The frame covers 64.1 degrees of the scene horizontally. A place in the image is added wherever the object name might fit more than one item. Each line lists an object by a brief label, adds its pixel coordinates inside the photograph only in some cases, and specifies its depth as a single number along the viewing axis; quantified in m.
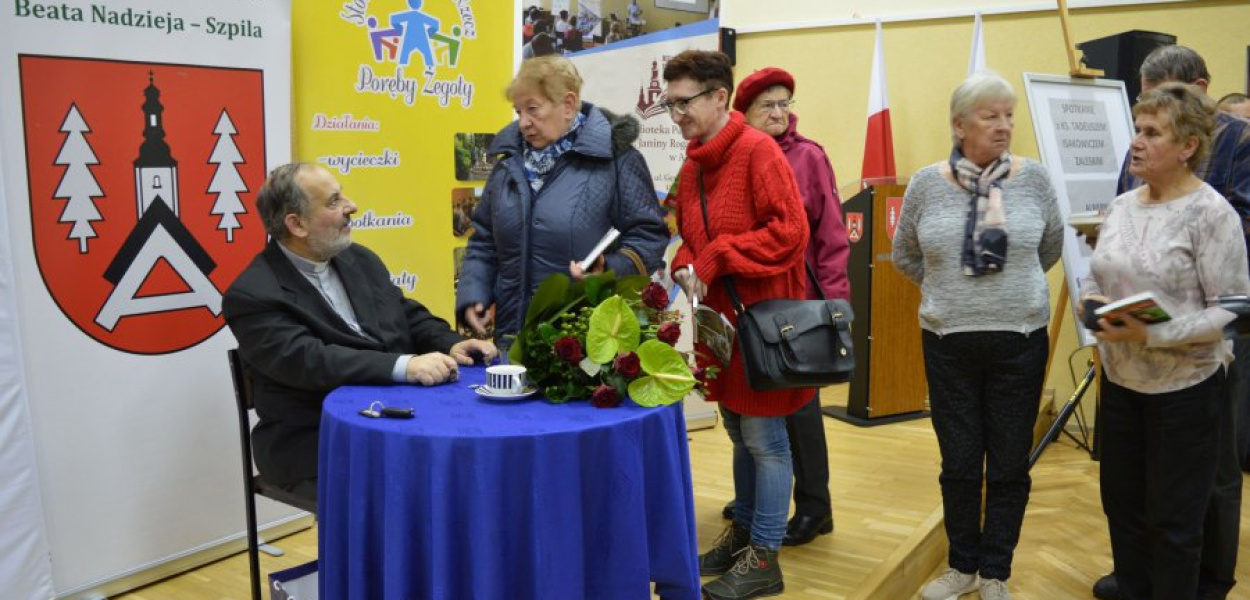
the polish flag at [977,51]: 5.34
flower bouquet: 2.07
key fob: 1.97
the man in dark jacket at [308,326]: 2.33
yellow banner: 3.40
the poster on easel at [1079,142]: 3.74
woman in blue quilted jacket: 2.66
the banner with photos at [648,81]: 4.55
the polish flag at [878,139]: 5.71
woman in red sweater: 2.51
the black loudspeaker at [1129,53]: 4.54
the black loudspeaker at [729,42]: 6.52
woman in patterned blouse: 2.37
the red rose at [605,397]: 2.04
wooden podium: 4.92
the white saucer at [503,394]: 2.10
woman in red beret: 3.12
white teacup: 2.09
